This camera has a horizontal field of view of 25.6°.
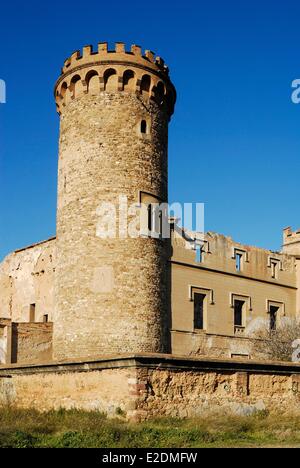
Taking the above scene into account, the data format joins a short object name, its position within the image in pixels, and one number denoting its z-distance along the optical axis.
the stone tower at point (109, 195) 24.12
